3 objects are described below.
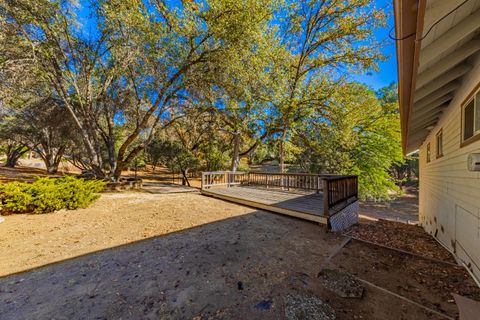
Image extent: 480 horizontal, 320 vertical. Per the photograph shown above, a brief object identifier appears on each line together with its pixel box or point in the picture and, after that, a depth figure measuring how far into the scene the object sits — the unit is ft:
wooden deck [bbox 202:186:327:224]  17.22
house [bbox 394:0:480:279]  6.17
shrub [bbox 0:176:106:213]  16.53
